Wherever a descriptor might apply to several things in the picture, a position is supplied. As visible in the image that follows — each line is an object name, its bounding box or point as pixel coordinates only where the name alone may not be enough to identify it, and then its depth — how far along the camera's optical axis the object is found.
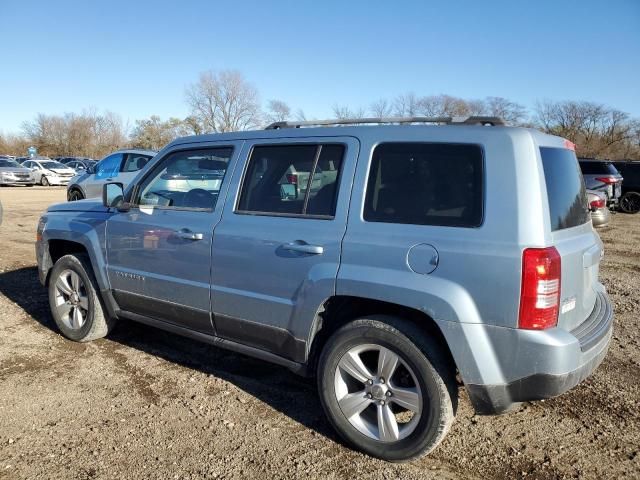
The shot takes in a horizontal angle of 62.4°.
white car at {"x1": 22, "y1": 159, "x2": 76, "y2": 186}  30.42
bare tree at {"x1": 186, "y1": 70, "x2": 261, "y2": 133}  64.81
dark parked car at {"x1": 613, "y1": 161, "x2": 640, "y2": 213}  18.12
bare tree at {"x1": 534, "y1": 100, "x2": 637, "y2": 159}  65.69
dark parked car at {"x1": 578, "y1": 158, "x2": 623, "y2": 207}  16.05
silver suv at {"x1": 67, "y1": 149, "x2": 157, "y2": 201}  13.44
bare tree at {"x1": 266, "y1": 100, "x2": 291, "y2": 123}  50.08
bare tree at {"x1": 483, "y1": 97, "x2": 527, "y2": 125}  54.50
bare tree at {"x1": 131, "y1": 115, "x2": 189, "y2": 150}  73.69
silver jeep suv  2.64
